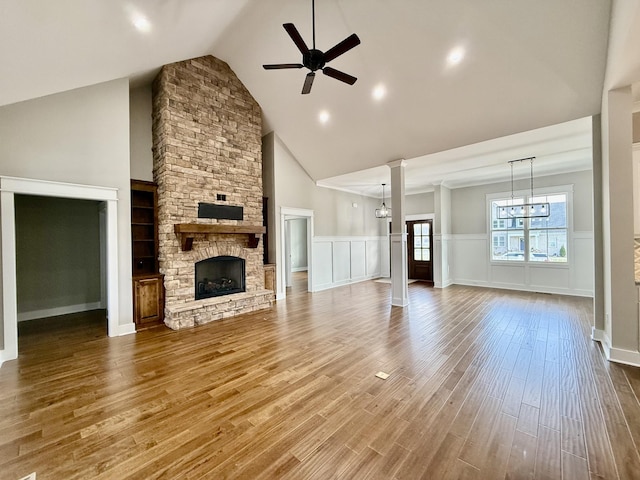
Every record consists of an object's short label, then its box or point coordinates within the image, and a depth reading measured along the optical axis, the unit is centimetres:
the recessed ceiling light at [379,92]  432
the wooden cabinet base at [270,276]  619
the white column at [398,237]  547
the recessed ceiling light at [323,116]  520
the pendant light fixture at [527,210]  650
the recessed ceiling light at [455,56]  347
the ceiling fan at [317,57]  275
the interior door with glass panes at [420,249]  863
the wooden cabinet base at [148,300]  434
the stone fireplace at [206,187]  462
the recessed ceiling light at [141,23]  295
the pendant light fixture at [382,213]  803
